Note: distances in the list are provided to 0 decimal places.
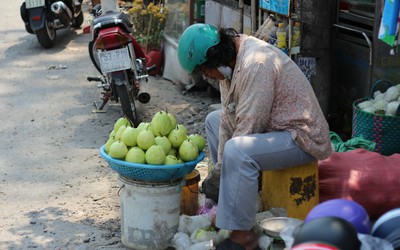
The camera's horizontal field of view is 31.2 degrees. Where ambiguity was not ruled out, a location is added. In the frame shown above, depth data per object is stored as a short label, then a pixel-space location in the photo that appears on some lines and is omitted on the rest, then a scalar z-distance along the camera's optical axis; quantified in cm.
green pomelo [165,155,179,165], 432
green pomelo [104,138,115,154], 452
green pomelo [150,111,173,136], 454
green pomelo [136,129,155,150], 441
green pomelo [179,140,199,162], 441
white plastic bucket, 443
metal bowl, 386
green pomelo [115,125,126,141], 457
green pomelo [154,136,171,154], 445
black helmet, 244
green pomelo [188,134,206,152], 456
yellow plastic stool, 434
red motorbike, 692
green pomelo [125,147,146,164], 430
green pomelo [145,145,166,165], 426
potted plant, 934
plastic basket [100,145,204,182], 427
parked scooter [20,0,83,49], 1045
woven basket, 519
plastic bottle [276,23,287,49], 622
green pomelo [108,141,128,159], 435
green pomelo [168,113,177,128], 465
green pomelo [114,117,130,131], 482
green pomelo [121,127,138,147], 445
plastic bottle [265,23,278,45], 643
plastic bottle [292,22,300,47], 622
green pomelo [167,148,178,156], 449
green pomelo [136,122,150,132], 461
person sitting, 407
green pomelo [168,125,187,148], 454
